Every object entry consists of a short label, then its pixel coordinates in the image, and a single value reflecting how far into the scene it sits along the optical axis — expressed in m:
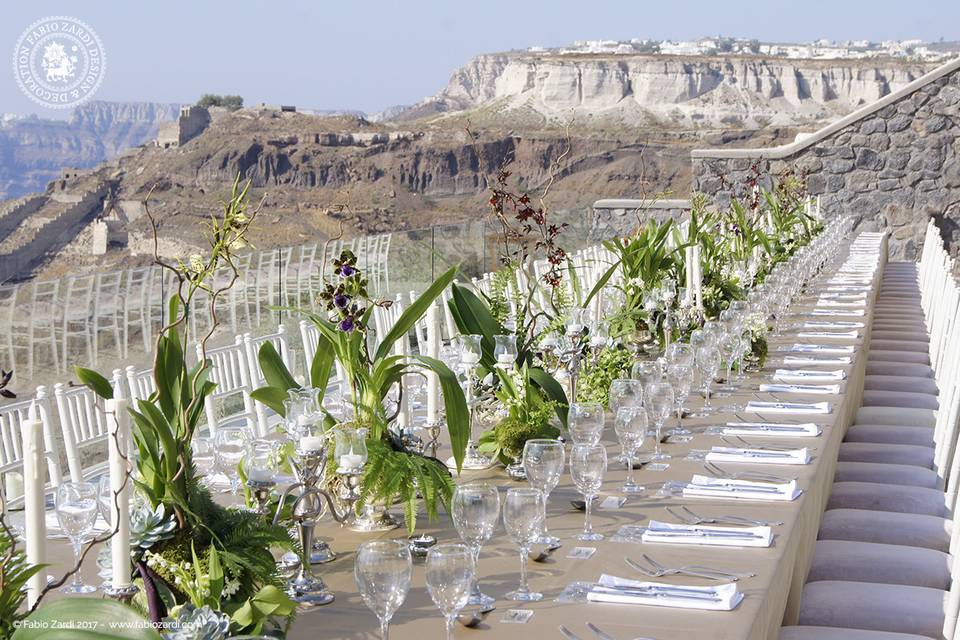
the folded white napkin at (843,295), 6.32
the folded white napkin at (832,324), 5.25
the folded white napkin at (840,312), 5.74
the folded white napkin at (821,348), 4.55
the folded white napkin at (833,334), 4.93
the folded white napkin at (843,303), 5.97
